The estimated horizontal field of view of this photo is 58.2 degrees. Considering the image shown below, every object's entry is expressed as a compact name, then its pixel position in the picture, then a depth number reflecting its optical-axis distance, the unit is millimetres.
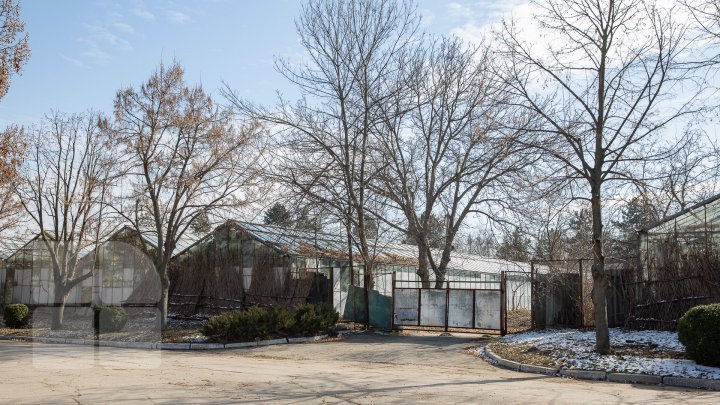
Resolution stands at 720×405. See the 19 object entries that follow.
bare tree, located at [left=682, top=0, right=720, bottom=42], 12086
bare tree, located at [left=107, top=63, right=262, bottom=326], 22406
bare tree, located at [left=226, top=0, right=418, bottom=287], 22297
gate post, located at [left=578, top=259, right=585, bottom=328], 20062
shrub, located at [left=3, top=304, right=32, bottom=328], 26281
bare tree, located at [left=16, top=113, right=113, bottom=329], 24969
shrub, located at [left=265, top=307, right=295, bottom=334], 20219
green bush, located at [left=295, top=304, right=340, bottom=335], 20781
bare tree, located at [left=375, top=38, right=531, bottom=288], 22594
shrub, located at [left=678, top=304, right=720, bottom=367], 11992
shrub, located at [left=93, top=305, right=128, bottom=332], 23391
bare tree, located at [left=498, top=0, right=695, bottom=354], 14180
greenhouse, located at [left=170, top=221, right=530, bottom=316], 25906
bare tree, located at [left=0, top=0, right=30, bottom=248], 12930
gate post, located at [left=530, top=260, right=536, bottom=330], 19906
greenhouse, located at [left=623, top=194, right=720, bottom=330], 16656
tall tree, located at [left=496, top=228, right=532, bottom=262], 23375
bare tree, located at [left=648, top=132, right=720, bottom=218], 13848
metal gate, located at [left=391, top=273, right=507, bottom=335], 20688
